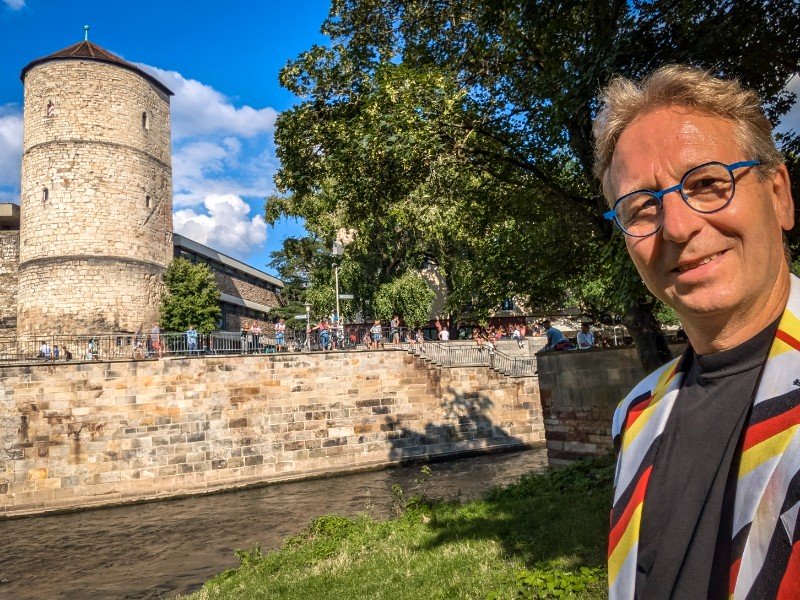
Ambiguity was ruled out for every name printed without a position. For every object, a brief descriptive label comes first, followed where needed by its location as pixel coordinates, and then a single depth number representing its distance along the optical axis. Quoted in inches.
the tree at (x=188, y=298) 1210.6
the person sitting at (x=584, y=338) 641.2
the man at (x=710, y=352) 46.6
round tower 1144.8
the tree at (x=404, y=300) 1174.3
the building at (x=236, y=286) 1476.4
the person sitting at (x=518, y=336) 1192.2
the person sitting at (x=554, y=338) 568.5
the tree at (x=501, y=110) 271.0
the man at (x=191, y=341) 848.7
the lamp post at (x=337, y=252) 1133.1
